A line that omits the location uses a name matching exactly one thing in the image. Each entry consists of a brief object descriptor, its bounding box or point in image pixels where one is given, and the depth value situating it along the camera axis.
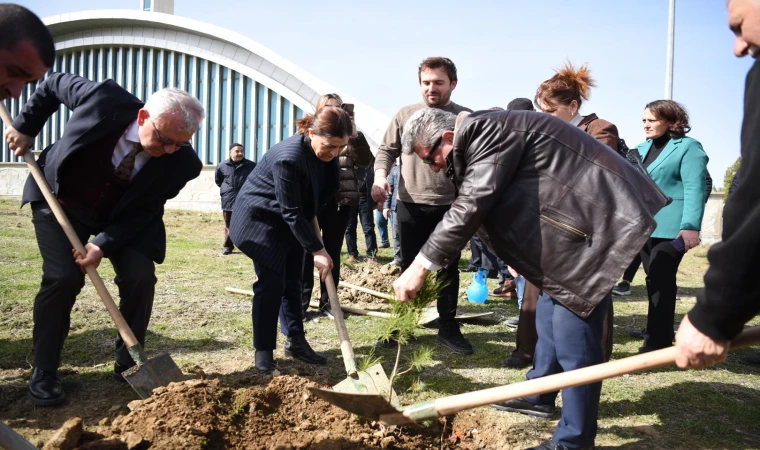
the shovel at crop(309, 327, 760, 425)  2.03
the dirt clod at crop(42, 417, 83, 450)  2.51
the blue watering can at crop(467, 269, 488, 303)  6.65
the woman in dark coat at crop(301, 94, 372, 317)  5.51
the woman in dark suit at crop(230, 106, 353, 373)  3.74
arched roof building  25.30
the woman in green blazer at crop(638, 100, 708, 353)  4.42
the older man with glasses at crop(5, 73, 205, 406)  3.30
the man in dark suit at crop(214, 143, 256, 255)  9.99
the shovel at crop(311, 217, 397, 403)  3.34
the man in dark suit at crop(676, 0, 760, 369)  1.67
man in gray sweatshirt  4.49
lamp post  14.11
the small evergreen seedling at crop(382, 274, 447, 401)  3.11
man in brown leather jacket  2.57
